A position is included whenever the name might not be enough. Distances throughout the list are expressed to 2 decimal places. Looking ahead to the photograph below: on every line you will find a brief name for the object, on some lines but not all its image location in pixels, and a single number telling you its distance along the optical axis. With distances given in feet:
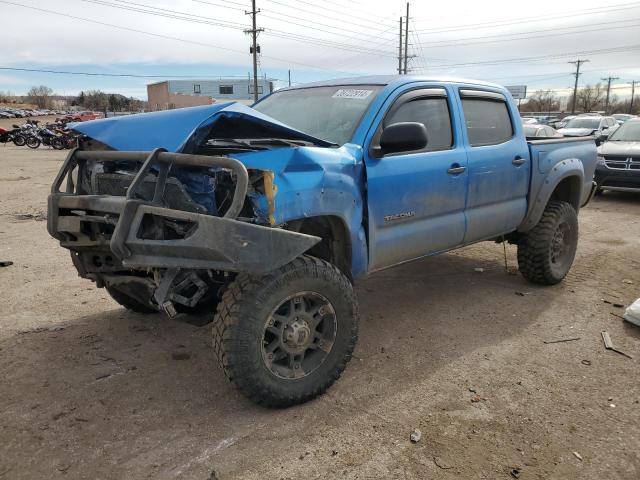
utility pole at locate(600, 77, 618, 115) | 262.12
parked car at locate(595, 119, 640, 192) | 34.19
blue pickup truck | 8.82
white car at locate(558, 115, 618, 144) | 62.75
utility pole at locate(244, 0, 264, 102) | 139.95
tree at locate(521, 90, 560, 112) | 277.44
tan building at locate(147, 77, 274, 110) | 239.50
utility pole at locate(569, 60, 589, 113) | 238.46
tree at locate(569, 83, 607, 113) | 262.67
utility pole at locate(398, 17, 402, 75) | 171.16
